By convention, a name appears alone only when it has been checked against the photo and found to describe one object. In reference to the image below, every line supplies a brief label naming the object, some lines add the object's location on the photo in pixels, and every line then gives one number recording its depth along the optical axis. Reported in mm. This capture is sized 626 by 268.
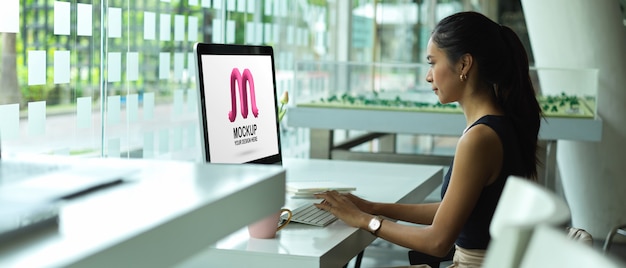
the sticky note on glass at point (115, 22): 3297
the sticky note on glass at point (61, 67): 2920
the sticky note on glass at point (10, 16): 2635
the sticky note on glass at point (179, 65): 4008
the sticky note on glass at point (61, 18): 2922
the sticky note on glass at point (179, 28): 3953
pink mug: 1993
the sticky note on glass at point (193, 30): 4141
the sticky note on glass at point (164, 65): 3820
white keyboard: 2217
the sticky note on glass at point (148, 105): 3678
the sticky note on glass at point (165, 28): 3787
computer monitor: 2163
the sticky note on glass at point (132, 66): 3484
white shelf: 4875
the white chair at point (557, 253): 743
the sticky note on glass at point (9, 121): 2633
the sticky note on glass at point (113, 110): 3349
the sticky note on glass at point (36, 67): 2762
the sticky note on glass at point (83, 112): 3113
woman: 2115
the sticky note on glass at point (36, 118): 2775
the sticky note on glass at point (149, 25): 3607
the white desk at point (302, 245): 1864
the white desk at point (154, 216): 838
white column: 5617
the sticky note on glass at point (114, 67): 3324
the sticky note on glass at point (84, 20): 3070
